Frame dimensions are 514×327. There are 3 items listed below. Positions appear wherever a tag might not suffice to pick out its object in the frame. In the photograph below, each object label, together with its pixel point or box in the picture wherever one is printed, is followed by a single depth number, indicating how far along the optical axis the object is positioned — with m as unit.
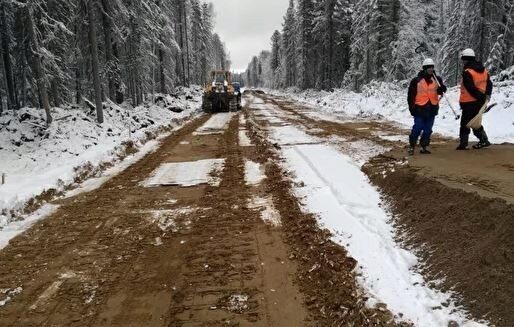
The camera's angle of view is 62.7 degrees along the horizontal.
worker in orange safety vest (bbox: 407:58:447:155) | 8.13
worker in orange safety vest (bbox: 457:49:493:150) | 8.15
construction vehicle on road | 28.59
